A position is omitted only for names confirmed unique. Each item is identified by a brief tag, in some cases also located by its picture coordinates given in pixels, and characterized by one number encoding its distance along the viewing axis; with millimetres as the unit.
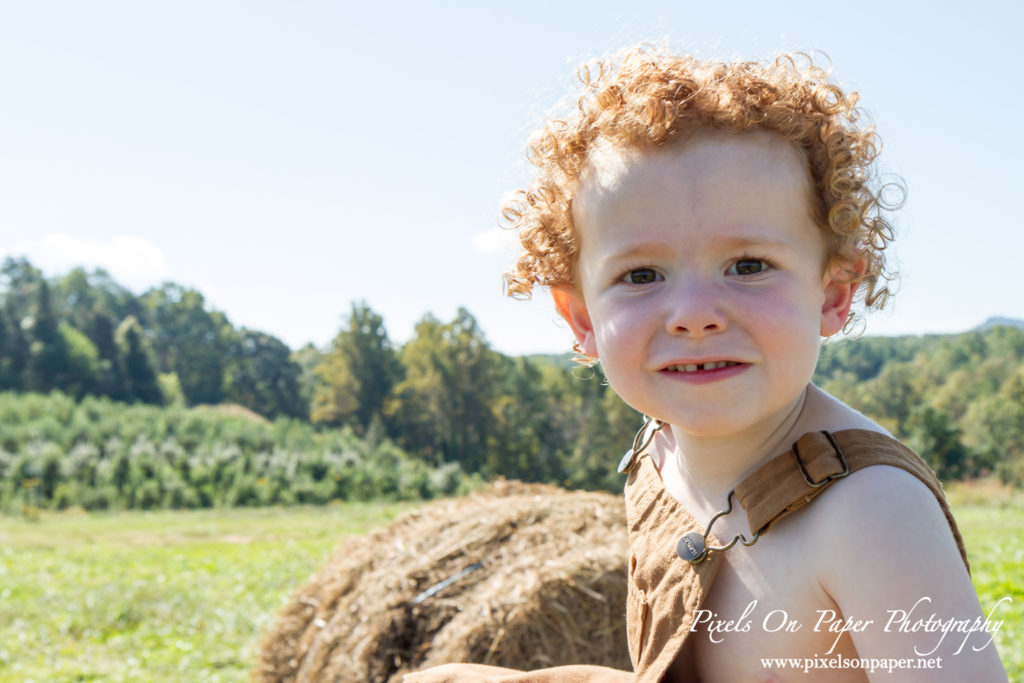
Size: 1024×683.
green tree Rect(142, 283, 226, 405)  63594
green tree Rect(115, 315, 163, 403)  55250
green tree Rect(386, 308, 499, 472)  38562
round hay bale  3605
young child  1209
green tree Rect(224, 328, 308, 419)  62019
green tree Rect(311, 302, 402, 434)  43531
